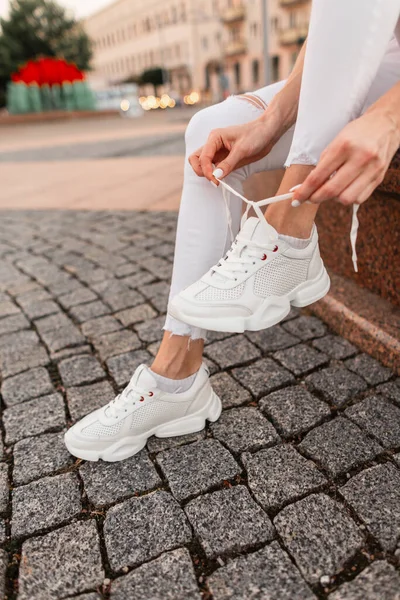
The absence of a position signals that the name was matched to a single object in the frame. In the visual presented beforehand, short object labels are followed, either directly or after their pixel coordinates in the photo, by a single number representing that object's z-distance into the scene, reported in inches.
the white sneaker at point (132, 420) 53.4
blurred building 1657.2
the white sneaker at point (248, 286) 47.0
